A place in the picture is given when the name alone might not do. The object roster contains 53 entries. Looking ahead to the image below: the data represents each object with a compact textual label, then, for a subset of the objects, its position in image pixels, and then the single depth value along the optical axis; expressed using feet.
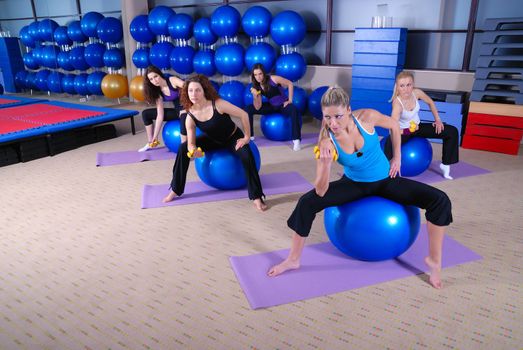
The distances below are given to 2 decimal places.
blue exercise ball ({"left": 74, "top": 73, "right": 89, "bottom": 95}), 24.61
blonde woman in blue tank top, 5.96
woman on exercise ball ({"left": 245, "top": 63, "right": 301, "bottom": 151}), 14.25
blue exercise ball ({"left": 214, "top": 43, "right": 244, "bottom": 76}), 17.92
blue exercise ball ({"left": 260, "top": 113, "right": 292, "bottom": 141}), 14.84
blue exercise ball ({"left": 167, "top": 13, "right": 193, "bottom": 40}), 19.45
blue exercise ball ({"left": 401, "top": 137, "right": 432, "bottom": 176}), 10.92
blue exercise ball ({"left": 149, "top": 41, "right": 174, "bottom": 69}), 20.18
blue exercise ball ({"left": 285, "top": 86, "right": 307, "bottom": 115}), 17.01
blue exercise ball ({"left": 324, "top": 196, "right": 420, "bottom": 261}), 6.43
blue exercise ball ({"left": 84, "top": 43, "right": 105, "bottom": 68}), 23.49
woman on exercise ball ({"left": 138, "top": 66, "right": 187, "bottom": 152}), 12.61
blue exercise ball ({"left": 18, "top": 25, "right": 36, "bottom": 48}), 26.82
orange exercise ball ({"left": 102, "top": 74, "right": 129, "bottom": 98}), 23.11
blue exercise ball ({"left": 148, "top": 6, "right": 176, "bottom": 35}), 20.04
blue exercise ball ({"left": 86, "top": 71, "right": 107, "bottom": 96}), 23.95
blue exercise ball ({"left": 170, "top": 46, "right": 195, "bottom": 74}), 19.37
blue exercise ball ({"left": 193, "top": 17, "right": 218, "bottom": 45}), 18.74
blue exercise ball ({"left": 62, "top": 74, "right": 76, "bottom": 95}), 25.34
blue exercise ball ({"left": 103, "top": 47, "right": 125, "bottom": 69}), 23.15
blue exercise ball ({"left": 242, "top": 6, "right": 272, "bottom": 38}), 17.29
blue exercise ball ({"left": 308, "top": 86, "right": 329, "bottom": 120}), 16.74
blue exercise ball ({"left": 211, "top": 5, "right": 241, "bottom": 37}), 17.89
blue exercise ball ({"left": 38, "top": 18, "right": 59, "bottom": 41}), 25.37
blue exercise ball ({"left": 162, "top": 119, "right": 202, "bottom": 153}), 13.44
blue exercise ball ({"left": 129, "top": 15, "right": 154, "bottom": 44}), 20.98
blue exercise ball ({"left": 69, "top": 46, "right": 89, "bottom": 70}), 24.26
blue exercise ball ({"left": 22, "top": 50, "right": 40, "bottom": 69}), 26.94
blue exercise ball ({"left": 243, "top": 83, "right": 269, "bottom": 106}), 17.49
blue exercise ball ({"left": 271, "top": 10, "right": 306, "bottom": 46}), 16.63
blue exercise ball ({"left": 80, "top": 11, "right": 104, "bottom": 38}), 22.99
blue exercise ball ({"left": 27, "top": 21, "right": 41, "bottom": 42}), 26.05
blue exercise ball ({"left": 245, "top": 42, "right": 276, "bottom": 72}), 17.30
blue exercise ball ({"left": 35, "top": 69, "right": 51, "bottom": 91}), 26.71
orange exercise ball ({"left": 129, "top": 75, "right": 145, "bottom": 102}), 21.61
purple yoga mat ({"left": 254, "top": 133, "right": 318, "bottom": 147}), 15.15
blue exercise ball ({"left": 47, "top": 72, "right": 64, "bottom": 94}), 25.86
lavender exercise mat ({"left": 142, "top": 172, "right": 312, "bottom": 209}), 10.19
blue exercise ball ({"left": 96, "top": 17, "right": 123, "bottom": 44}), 22.53
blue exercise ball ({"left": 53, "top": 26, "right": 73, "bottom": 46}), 24.73
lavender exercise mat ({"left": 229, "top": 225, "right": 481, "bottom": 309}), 6.42
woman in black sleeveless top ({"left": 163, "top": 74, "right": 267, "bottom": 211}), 9.44
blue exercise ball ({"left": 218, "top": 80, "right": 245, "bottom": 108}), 18.08
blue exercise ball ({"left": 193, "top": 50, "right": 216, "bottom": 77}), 18.88
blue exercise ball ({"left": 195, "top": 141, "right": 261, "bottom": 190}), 9.97
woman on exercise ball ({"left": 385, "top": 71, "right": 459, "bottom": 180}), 10.21
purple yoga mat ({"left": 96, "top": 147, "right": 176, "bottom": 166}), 13.57
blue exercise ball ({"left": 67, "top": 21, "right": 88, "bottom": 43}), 24.02
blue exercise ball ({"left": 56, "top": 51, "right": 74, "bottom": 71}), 24.89
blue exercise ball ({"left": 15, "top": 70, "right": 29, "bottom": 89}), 28.45
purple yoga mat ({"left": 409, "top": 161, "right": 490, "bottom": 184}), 11.37
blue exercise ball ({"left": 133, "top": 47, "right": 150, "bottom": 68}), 21.22
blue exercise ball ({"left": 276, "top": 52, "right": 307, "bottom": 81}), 16.90
